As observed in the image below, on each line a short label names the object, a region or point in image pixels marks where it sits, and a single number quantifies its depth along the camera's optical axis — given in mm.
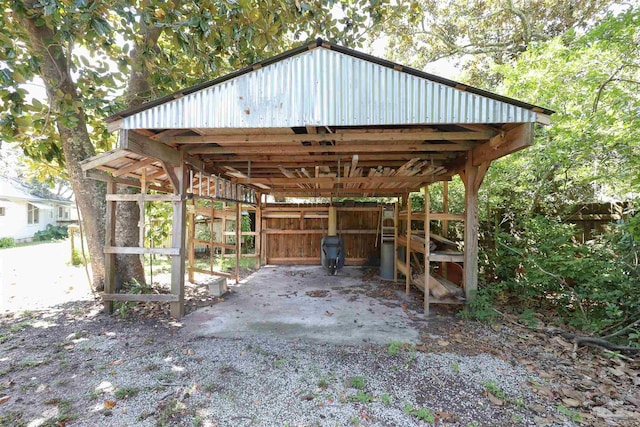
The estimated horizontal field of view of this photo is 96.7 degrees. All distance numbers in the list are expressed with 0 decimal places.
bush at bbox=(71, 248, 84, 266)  7785
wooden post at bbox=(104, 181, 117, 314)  4336
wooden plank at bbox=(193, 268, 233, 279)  6056
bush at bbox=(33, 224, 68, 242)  16406
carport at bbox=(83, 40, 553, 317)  3084
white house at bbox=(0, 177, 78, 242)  14219
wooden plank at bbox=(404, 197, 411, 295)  5316
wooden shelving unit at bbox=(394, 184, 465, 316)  4367
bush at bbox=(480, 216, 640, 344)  3436
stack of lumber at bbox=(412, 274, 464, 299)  4320
